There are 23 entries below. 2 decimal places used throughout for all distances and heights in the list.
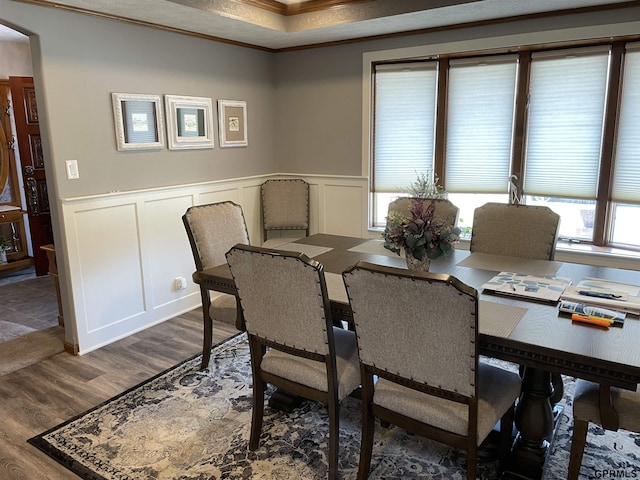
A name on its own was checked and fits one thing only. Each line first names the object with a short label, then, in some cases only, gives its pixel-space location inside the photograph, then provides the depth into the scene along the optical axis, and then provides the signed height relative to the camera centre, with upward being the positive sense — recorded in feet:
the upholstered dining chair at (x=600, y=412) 5.54 -3.12
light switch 10.37 -0.36
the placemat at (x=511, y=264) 7.94 -2.04
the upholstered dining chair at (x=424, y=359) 5.02 -2.39
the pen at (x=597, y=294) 6.53 -2.03
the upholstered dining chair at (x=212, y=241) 9.39 -1.82
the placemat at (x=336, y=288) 6.79 -2.07
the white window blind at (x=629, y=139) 11.06 +0.16
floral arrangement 7.33 -1.32
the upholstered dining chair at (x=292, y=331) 6.06 -2.43
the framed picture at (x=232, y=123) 14.05 +0.86
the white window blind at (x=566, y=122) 11.57 +0.62
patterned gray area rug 6.97 -4.64
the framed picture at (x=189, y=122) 12.50 +0.82
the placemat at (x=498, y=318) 5.58 -2.10
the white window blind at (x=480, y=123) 12.68 +0.68
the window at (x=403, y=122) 13.78 +0.79
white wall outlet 13.16 -3.61
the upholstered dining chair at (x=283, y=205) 15.52 -1.78
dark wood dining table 5.01 -2.14
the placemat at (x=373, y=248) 9.37 -2.00
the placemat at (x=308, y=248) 9.32 -1.98
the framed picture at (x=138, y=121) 11.23 +0.77
